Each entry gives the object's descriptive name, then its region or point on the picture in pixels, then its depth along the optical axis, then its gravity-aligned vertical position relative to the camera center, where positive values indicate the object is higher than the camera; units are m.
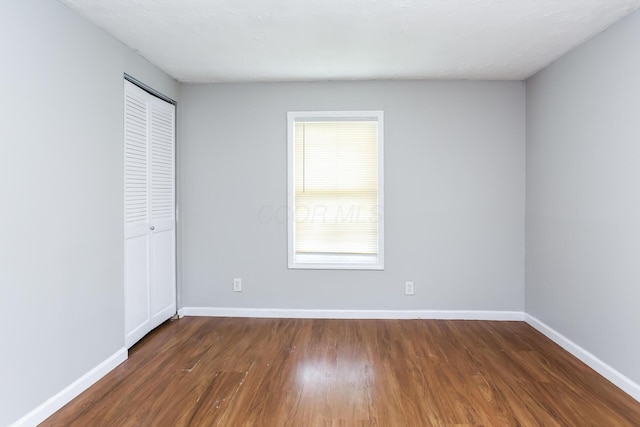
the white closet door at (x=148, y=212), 3.01 +0.00
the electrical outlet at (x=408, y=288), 3.77 -0.79
